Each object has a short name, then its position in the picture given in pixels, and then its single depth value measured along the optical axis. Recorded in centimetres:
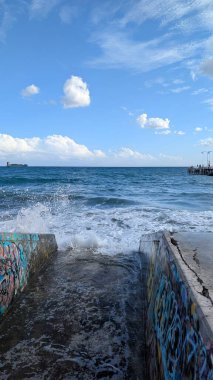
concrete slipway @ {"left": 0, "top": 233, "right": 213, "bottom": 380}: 219
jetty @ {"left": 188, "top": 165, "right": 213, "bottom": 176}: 6429
